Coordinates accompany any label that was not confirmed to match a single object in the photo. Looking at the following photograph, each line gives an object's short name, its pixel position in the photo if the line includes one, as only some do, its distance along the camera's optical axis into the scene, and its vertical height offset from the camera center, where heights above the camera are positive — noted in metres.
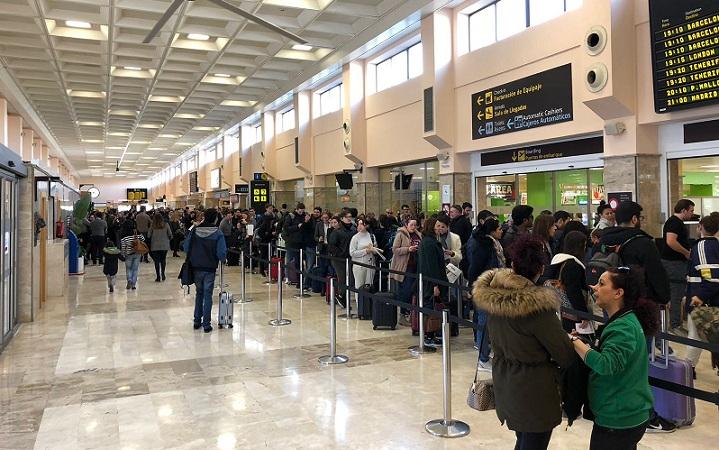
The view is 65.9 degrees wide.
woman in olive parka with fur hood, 2.66 -0.65
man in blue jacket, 8.23 -0.52
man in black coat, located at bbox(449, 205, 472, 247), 9.00 -0.20
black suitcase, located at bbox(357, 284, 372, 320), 9.10 -1.51
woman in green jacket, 2.53 -0.70
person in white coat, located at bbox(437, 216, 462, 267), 7.59 -0.40
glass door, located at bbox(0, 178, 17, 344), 7.20 -0.45
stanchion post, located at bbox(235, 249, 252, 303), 10.69 -1.45
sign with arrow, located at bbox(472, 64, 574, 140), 10.45 +2.24
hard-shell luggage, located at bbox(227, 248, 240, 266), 18.50 -1.35
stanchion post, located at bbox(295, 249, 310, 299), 11.00 -1.49
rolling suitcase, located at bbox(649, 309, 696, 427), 4.42 -1.48
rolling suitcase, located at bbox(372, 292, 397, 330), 8.24 -1.48
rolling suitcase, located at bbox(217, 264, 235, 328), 8.56 -1.44
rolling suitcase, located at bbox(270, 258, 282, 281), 13.85 -1.34
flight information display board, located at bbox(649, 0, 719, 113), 7.84 +2.33
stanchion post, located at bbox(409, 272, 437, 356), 6.95 -1.52
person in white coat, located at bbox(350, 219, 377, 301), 9.34 -0.60
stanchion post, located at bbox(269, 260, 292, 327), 8.66 -1.58
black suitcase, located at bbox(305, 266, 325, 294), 11.24 -1.41
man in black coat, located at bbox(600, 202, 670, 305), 4.82 -0.43
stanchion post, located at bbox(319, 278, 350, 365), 6.49 -1.55
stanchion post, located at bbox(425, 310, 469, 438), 4.41 -1.59
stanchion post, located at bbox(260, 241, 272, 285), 13.30 -1.36
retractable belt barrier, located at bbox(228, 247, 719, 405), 2.91 -0.85
